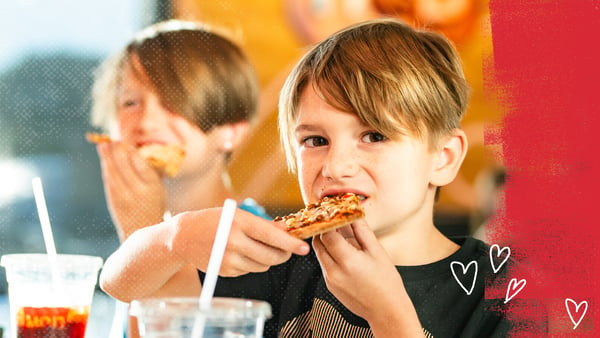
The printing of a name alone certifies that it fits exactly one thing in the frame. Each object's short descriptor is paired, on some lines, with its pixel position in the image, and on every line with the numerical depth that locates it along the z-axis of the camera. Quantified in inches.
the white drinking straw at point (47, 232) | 42.5
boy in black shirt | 44.5
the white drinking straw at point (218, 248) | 37.7
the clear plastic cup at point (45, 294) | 42.3
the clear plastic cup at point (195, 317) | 36.3
